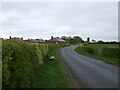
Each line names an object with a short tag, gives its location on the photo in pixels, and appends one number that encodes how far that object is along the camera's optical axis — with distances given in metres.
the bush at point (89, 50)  25.15
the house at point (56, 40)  78.06
